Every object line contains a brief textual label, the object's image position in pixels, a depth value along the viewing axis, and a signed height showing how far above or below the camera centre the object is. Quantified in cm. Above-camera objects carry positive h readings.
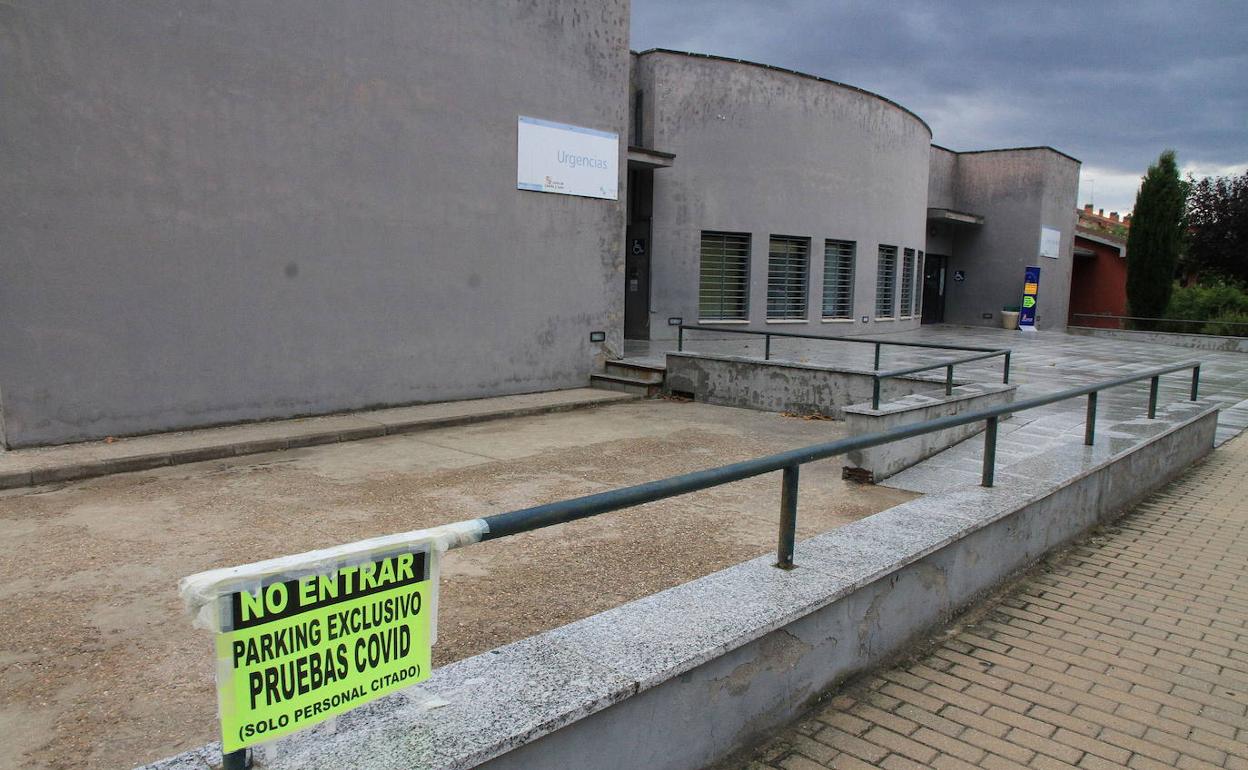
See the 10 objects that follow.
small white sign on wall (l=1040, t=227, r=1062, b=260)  2829 +223
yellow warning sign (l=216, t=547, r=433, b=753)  172 -84
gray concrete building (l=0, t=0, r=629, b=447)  752 +79
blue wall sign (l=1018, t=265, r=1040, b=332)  2722 +16
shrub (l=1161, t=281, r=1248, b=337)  2683 +16
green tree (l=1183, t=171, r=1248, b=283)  3266 +339
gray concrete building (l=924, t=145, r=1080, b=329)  2806 +263
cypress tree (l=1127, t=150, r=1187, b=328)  2903 +252
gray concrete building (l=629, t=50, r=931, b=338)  1723 +241
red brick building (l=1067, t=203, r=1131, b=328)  3434 +130
